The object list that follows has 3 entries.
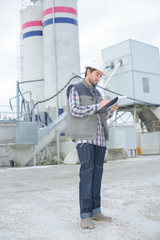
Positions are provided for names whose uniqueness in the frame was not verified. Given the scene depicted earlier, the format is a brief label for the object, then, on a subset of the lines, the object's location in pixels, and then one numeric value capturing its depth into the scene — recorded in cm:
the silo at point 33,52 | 1973
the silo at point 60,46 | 1805
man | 295
